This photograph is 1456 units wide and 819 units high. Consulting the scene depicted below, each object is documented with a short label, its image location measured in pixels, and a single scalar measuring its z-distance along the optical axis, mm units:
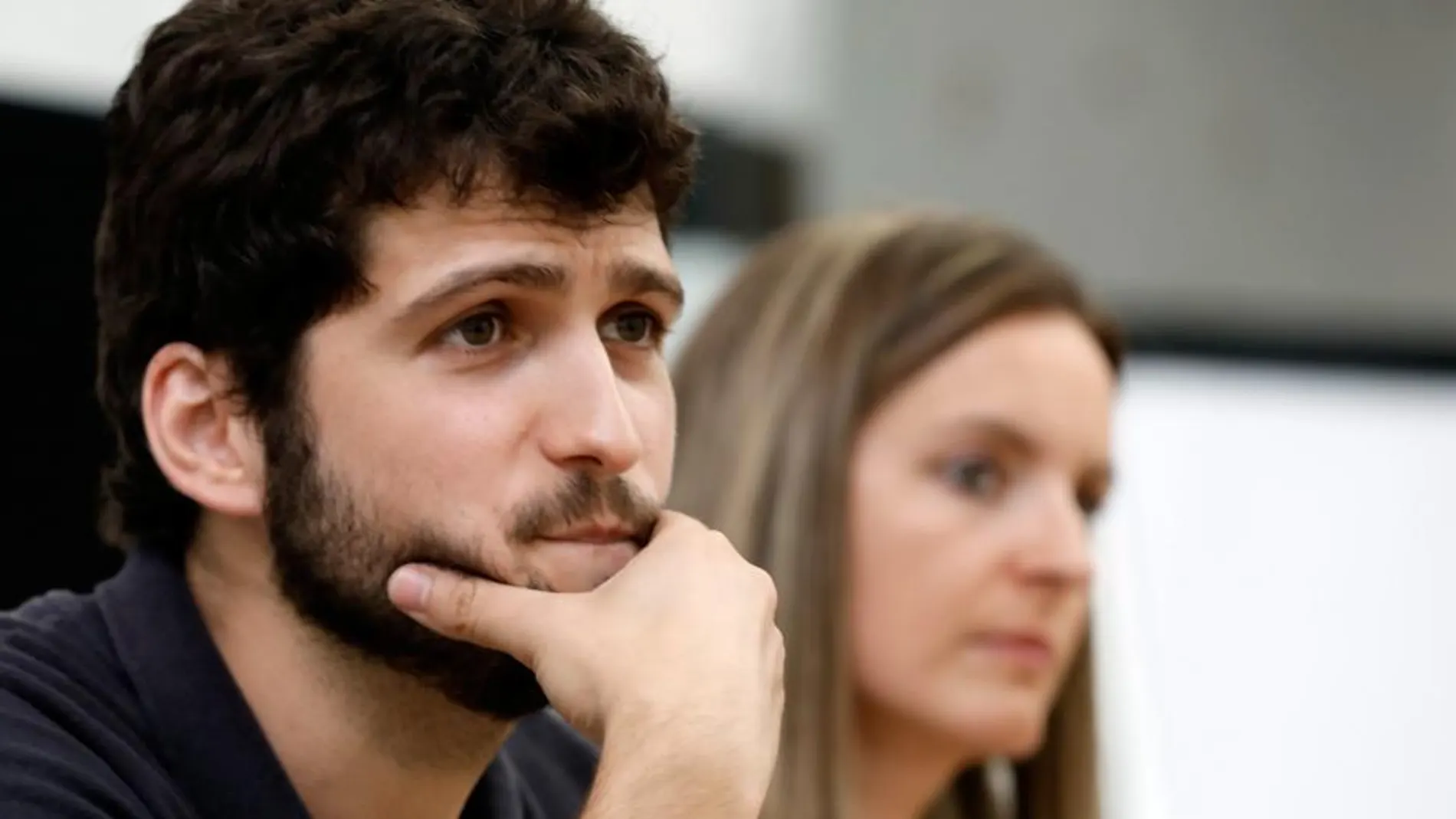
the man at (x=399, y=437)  2881
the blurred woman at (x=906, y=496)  3255
